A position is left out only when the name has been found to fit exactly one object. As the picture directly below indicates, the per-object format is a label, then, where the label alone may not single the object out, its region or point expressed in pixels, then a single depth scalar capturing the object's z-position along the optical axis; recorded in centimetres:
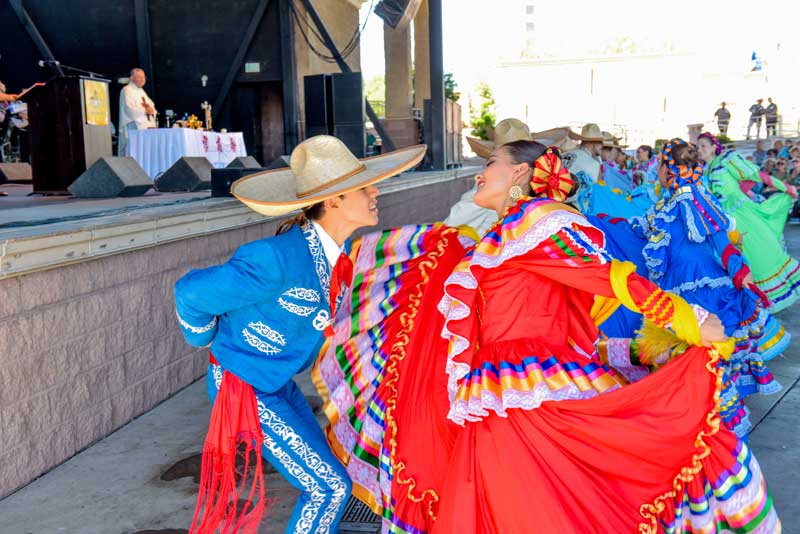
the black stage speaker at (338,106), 1305
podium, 845
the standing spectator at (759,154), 1900
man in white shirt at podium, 1115
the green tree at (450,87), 2952
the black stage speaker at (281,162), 930
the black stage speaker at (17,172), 1202
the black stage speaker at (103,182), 788
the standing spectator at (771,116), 3131
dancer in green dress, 695
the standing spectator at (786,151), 1594
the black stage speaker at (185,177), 907
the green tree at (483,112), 4309
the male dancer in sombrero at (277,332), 256
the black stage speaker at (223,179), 663
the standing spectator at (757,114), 3170
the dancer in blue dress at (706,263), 498
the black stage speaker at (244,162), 1033
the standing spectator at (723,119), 3331
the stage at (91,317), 355
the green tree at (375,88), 9350
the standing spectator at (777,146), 1720
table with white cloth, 1104
